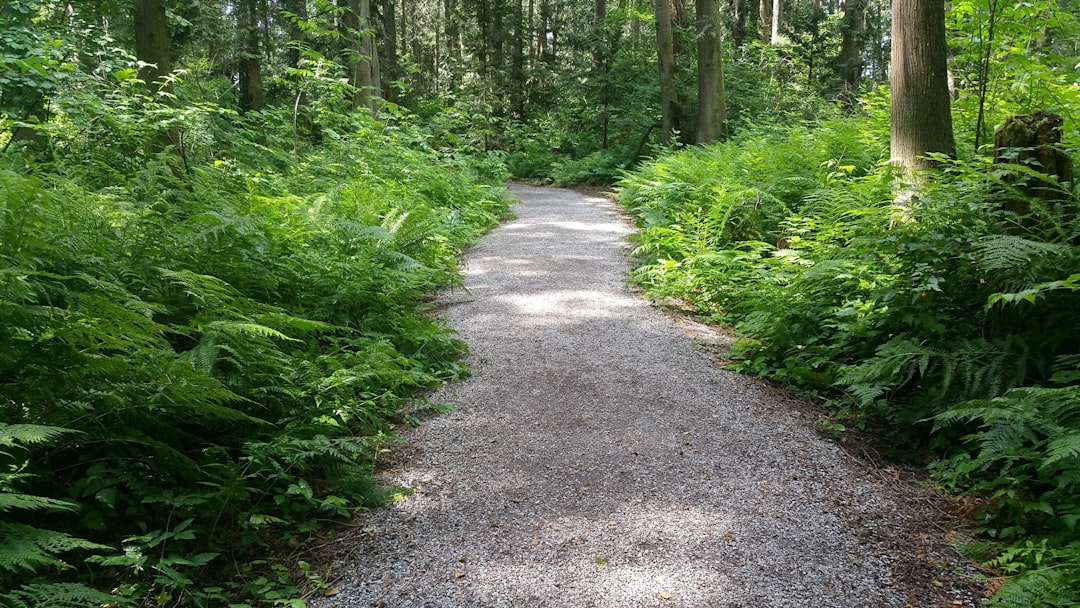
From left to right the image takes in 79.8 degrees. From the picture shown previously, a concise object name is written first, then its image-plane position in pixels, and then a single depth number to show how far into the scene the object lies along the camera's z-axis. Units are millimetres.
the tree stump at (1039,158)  4512
